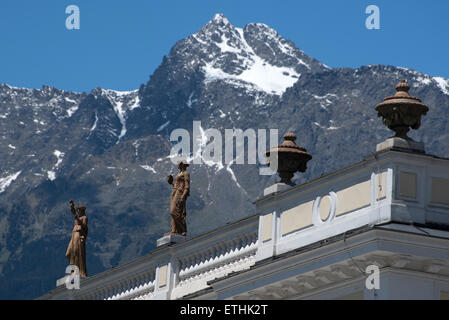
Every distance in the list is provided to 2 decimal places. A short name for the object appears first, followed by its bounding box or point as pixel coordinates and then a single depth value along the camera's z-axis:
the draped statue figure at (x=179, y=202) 36.84
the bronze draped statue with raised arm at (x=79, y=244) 43.47
